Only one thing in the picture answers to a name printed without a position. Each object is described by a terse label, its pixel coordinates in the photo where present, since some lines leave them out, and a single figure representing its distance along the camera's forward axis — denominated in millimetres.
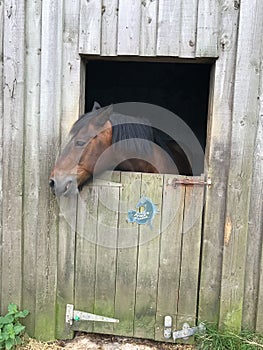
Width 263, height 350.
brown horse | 2426
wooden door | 2717
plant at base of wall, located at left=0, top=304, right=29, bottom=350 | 2691
